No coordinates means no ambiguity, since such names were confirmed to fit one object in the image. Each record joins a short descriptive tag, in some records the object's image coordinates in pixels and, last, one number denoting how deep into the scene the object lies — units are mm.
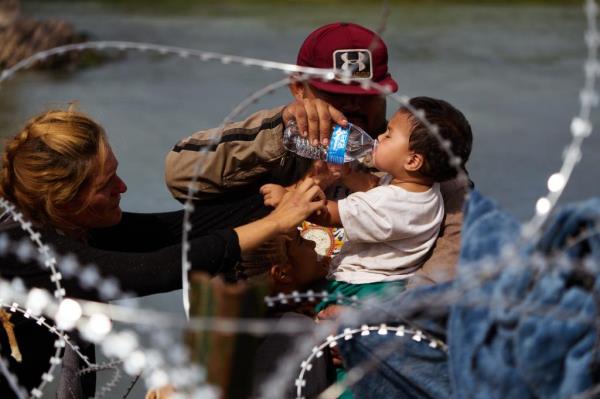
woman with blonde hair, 4246
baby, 4535
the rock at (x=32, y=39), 14039
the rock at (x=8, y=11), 14906
